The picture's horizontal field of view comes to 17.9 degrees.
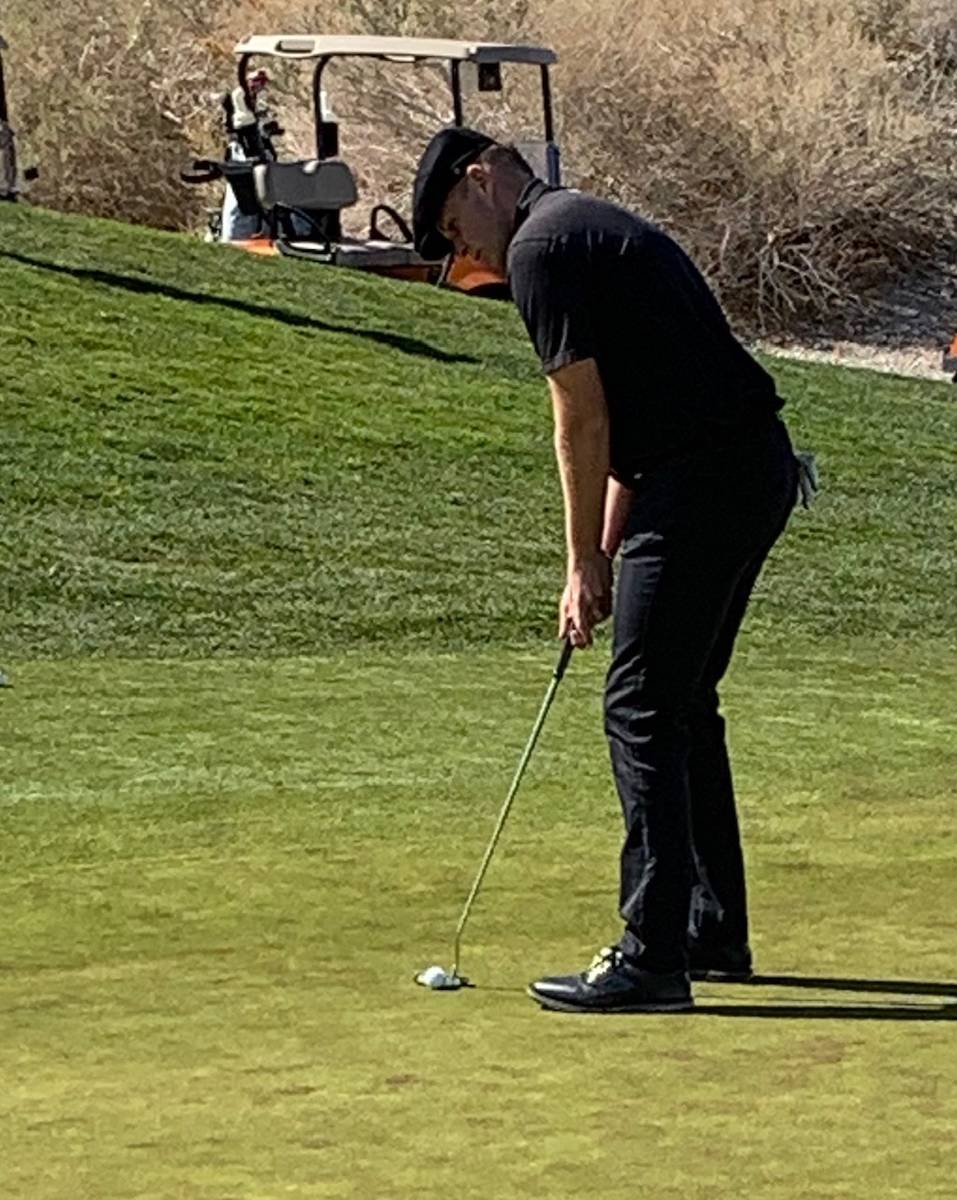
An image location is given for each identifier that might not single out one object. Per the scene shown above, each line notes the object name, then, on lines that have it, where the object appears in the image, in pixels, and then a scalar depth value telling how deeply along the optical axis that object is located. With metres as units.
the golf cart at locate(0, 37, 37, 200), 24.38
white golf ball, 5.57
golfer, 5.38
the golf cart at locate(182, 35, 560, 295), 24.33
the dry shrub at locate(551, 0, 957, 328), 32.25
